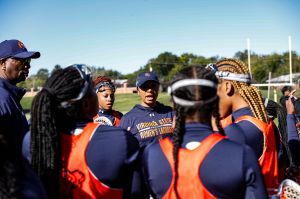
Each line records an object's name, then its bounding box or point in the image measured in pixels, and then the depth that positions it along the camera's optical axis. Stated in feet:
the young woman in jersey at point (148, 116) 16.49
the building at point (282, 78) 142.92
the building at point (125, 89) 202.03
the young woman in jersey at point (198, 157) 6.13
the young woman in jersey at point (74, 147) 7.01
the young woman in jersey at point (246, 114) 8.38
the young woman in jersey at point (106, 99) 18.36
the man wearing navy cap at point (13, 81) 11.41
